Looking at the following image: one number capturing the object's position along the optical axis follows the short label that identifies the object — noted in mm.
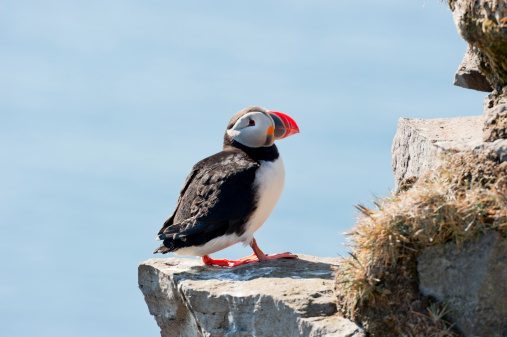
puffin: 16078
